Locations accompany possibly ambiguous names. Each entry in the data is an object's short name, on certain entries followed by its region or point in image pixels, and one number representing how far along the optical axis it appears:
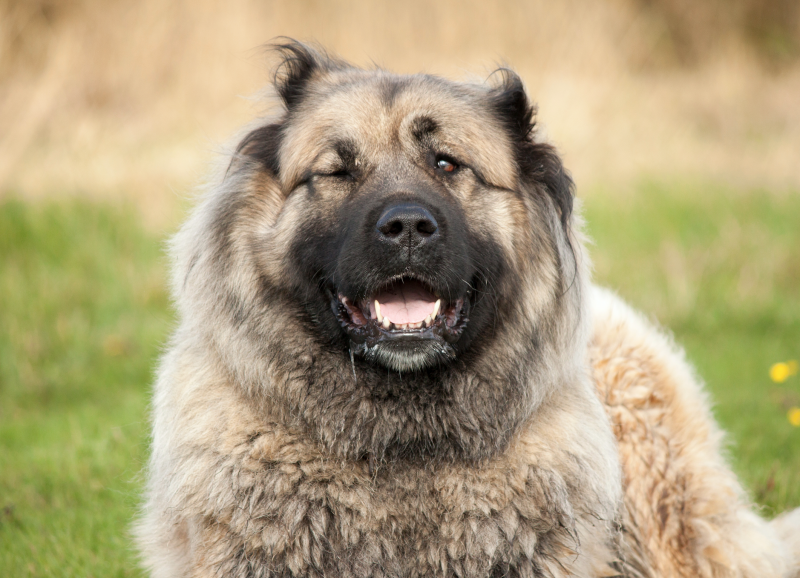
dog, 5.78
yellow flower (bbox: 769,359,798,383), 8.40
